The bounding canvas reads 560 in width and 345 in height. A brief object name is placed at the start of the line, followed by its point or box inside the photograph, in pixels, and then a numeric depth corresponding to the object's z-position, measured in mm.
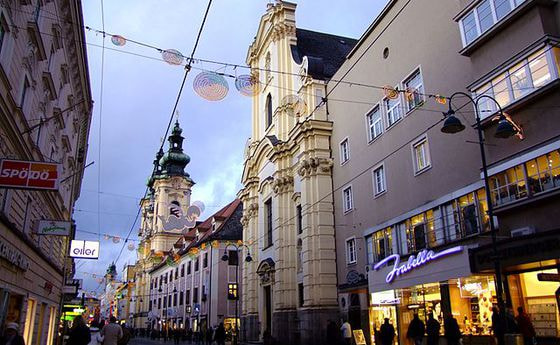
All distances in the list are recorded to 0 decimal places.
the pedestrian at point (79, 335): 12414
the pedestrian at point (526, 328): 13289
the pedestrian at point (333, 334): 19375
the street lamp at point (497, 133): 12048
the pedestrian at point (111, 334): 12828
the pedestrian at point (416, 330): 17002
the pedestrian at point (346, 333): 19312
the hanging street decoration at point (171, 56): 13219
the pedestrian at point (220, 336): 29312
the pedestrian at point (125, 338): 15181
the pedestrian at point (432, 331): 15883
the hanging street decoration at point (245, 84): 15977
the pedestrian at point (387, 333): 18312
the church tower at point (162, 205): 75500
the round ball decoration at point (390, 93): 20523
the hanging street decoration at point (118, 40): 12923
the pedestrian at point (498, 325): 12148
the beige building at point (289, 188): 28250
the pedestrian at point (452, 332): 15328
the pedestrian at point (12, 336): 9234
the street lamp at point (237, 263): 31105
